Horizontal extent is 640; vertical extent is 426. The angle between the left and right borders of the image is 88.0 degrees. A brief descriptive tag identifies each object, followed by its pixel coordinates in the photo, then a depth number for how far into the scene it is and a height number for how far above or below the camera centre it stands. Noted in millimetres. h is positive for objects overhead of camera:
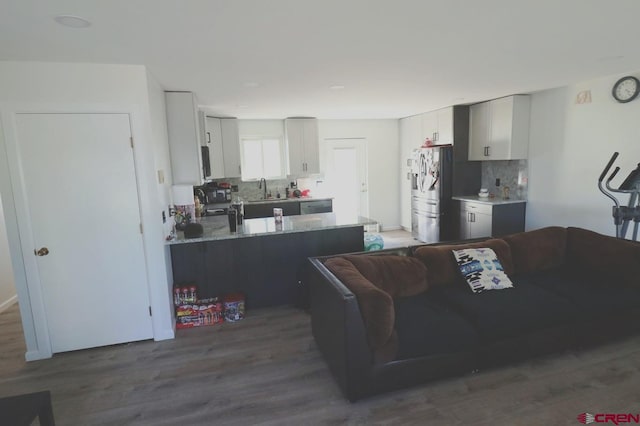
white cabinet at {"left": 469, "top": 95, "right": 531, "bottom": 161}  4703 +522
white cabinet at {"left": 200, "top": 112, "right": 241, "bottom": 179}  5859 +466
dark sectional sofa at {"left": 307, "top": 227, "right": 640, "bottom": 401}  2088 -1047
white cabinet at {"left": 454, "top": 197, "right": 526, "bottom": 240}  4793 -785
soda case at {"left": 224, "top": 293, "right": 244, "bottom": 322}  3377 -1383
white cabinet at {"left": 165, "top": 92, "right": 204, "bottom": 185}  3719 +418
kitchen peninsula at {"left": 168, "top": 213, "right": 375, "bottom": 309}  3438 -895
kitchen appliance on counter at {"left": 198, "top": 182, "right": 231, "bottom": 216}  5613 -371
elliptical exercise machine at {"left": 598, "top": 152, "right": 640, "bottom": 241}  3256 -458
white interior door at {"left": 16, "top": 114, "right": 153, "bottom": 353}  2682 -394
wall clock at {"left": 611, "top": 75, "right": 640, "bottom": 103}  3506 +753
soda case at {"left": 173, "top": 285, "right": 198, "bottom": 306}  3322 -1208
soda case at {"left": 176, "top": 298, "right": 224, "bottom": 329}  3305 -1406
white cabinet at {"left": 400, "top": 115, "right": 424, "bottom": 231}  6547 +271
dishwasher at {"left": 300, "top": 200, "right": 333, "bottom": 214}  6199 -683
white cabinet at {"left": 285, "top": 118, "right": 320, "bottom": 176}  6230 +473
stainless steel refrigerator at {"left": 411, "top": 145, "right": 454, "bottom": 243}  5578 -462
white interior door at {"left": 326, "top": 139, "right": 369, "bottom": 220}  6953 -126
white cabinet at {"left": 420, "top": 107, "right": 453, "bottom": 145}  5574 +700
